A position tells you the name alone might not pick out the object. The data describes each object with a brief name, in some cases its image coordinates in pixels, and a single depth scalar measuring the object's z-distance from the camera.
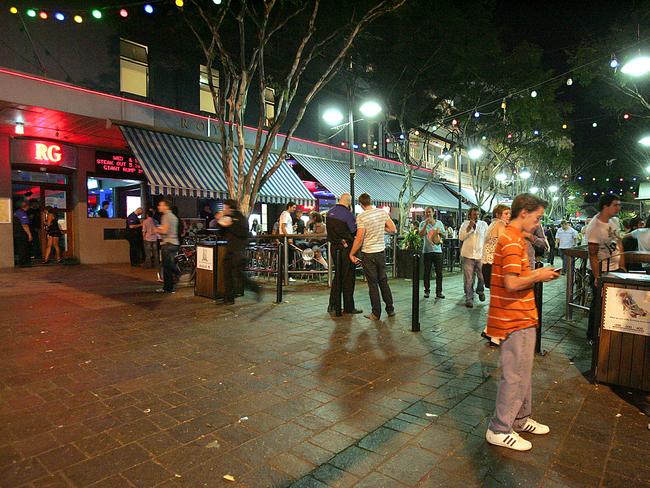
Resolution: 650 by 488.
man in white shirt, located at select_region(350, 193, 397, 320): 6.77
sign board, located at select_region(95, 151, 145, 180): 14.04
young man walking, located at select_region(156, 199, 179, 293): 8.45
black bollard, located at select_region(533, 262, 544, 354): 4.99
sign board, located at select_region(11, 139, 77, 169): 12.23
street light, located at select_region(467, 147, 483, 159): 20.30
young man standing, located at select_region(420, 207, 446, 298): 9.05
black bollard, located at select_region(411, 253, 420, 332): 6.11
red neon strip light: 10.29
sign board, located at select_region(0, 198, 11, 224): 11.93
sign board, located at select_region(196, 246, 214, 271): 8.30
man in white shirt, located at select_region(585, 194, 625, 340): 5.43
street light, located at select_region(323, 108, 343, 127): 18.52
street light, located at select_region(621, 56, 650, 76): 10.97
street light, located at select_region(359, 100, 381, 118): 13.51
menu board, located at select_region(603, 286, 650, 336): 3.86
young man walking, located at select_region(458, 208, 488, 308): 7.89
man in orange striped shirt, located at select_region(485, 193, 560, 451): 2.96
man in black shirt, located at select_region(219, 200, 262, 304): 7.53
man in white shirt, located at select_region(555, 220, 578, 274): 12.61
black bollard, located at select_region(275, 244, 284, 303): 7.85
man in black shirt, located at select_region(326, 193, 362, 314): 7.05
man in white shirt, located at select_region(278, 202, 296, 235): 11.16
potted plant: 11.67
